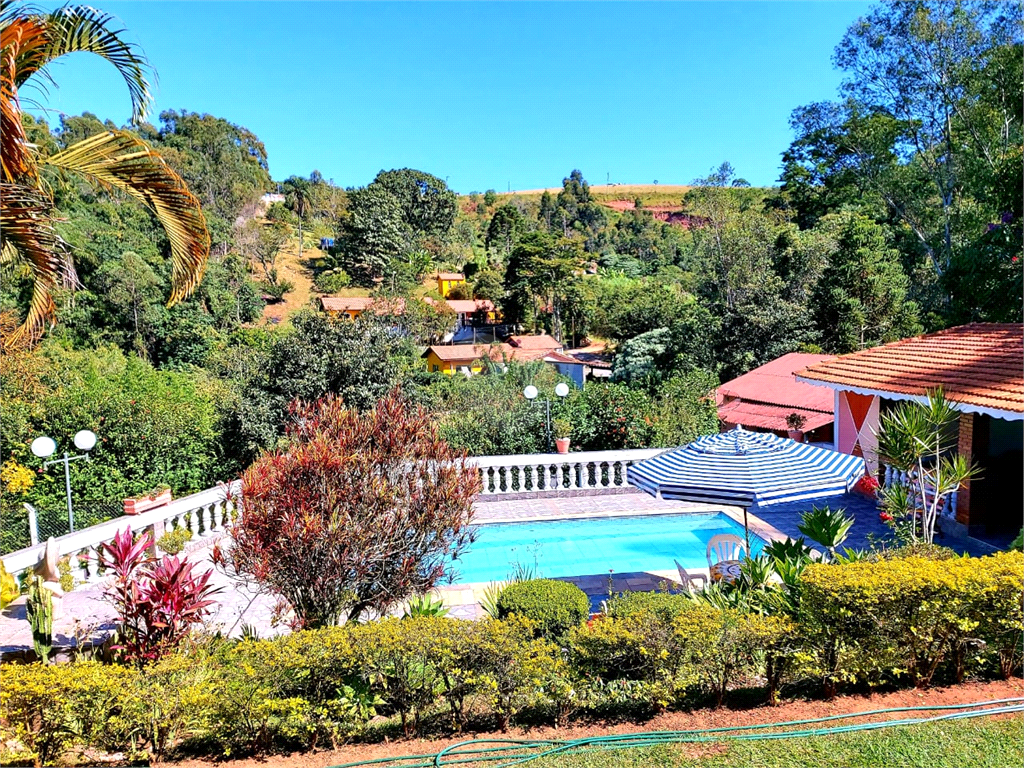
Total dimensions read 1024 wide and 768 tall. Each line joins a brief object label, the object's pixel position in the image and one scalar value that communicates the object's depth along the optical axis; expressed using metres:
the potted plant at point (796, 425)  18.75
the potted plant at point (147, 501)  10.65
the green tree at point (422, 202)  77.62
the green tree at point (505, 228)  77.50
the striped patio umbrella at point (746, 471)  7.63
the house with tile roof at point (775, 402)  19.53
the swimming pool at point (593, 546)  11.40
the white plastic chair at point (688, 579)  8.16
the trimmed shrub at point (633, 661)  5.09
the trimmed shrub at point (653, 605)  5.50
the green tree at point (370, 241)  63.47
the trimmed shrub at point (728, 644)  5.09
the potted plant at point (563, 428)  15.54
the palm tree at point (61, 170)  5.15
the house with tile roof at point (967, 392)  10.80
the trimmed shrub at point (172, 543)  9.62
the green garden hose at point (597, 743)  4.58
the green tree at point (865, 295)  29.95
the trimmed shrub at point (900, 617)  5.23
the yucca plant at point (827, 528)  8.16
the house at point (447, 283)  63.00
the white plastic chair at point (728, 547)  9.03
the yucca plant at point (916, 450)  8.18
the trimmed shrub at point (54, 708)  4.47
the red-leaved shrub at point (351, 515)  6.02
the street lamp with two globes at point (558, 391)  14.18
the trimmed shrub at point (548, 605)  6.08
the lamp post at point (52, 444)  9.06
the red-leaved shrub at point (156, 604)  6.02
